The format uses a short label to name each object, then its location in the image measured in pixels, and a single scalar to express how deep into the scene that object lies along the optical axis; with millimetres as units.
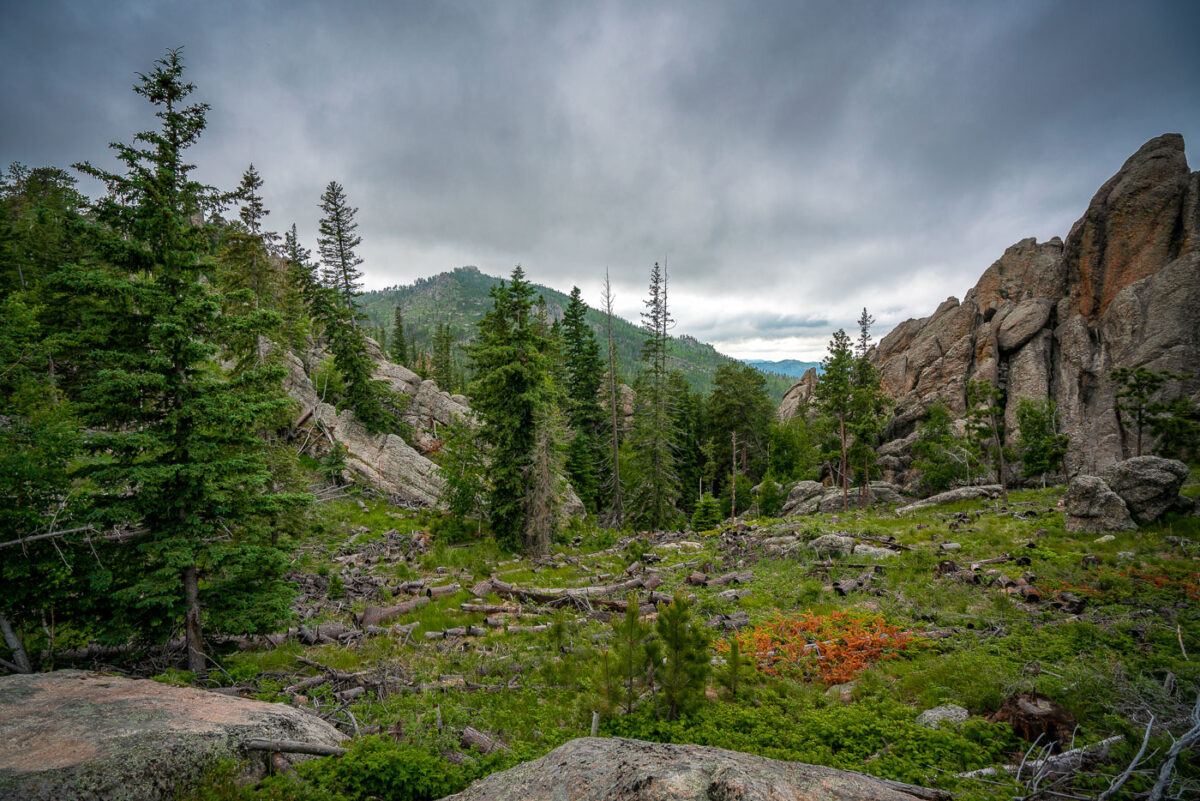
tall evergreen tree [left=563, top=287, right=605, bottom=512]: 32969
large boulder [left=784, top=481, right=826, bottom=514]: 35781
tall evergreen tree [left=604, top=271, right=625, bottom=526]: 30141
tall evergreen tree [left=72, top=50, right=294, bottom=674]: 7156
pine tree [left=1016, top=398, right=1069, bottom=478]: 26812
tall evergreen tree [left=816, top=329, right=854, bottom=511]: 31812
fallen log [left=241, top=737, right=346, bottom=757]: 4918
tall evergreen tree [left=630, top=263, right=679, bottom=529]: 30234
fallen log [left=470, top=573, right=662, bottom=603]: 13898
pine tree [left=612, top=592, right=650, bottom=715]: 6805
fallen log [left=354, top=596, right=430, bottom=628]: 11547
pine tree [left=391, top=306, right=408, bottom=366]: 60991
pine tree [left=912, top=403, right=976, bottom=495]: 34781
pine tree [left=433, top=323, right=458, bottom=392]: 60188
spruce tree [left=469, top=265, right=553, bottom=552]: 19478
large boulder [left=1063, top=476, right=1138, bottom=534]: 14742
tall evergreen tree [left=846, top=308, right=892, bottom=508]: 32062
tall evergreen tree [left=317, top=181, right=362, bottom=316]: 33781
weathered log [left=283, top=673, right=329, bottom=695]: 7609
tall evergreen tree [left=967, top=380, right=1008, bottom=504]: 25275
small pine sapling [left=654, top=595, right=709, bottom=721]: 6657
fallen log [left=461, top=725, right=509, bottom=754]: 6137
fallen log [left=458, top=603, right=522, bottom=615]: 12695
